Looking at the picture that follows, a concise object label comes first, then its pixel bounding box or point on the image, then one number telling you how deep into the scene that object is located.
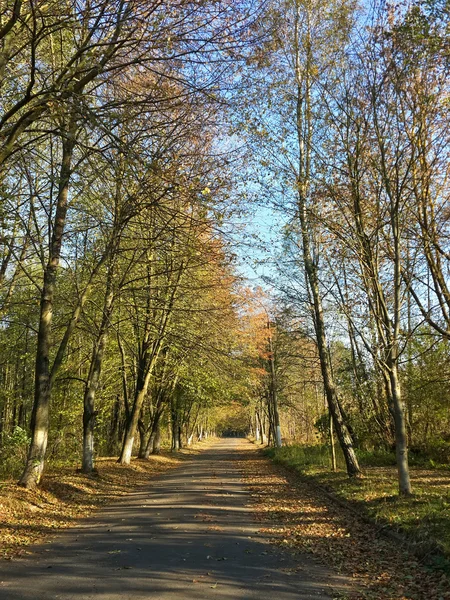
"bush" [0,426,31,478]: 13.55
